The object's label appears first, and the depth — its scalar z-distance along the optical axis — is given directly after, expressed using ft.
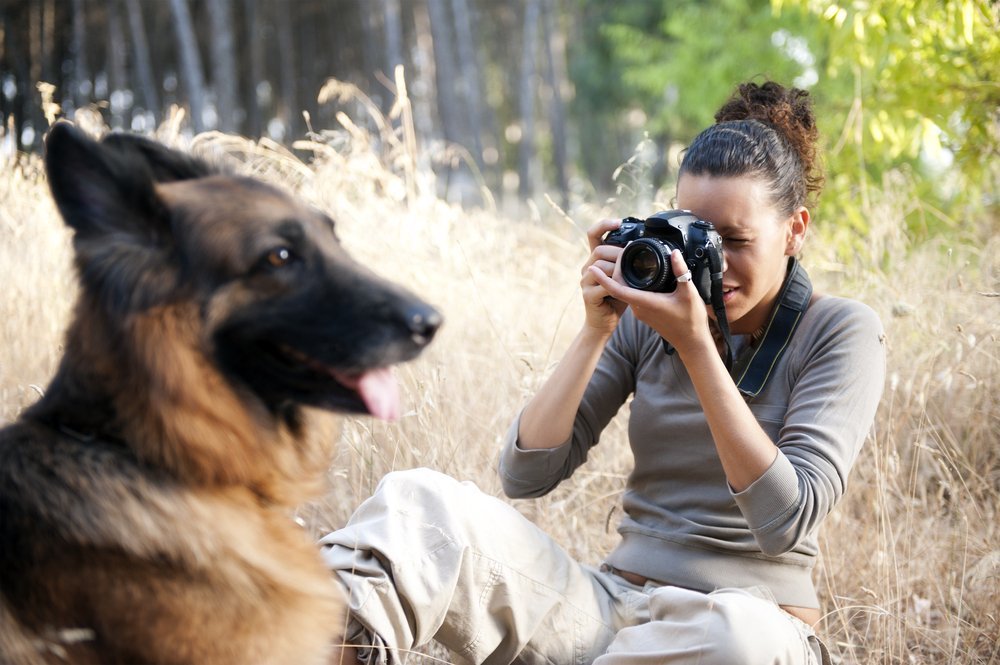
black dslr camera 6.91
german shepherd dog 4.87
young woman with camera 6.63
